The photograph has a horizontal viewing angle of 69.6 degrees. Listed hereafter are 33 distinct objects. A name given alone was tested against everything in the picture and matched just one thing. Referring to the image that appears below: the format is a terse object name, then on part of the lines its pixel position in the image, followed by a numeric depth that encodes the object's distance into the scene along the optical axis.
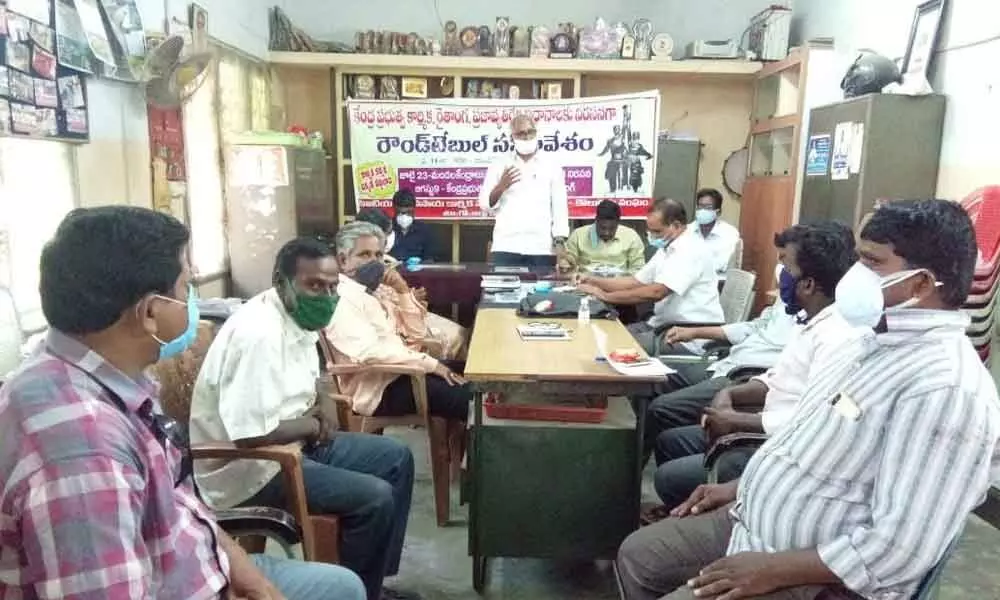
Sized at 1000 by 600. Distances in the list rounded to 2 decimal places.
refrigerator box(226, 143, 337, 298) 4.35
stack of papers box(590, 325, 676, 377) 2.18
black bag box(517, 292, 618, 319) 3.22
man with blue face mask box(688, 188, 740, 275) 4.91
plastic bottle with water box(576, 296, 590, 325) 3.12
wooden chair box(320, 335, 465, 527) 2.70
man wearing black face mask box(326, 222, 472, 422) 2.72
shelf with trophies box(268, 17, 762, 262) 5.72
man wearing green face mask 1.89
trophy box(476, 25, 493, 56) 5.79
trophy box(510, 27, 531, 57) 5.78
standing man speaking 4.83
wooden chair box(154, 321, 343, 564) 1.84
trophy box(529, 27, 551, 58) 5.73
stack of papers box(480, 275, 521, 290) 3.97
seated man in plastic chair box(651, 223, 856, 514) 2.10
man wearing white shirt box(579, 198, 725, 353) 3.54
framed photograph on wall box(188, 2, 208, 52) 3.94
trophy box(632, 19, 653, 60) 5.82
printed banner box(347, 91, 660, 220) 5.77
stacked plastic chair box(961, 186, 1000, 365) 3.02
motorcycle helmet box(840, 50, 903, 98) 4.12
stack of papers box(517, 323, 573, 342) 2.75
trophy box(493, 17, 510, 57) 5.75
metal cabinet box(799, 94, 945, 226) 3.91
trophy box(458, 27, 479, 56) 5.78
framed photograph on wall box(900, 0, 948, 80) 3.89
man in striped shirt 1.22
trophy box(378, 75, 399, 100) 5.85
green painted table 2.21
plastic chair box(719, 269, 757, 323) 3.76
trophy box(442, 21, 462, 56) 5.79
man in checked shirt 0.91
